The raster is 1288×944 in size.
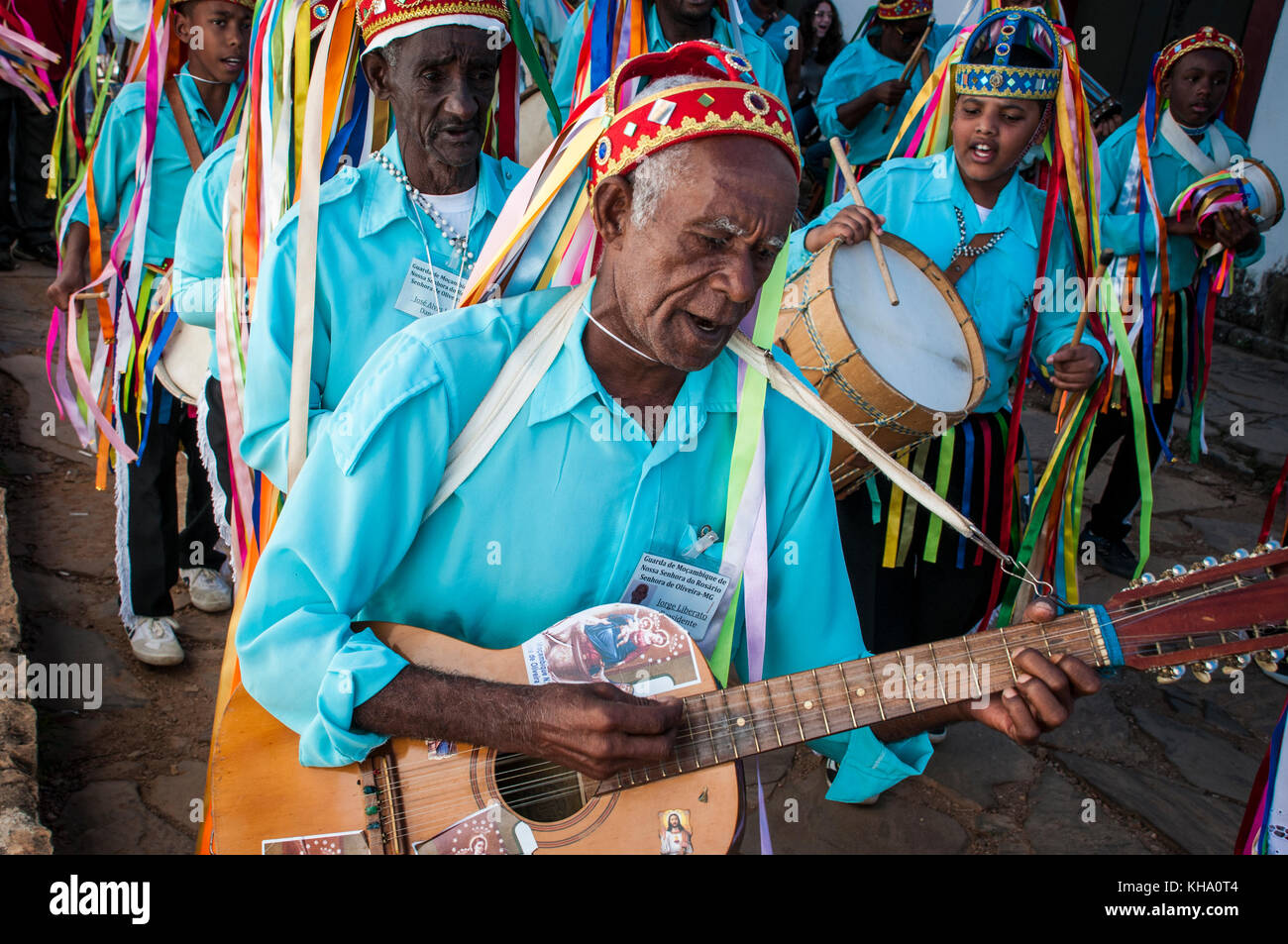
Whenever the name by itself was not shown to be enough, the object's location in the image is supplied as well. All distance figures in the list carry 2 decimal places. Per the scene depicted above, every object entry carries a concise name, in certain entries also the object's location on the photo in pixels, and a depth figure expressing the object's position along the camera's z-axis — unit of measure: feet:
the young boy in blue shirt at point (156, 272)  12.83
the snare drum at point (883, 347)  9.88
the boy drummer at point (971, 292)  11.53
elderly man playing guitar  5.66
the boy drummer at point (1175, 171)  17.10
